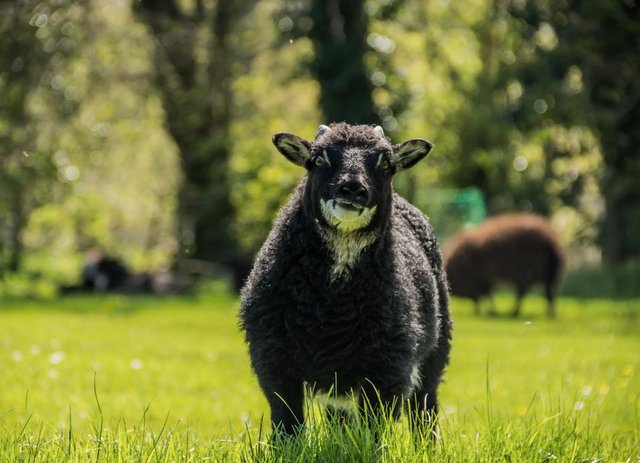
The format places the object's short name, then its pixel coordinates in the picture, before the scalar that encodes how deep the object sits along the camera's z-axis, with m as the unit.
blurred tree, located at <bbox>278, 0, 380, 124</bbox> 45.53
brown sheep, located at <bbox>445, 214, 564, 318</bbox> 38.22
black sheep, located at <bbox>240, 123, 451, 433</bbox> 10.35
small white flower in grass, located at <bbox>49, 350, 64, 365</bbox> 19.69
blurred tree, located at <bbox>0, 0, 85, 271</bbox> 20.02
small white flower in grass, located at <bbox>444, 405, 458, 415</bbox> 15.88
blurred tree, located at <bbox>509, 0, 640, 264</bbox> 36.41
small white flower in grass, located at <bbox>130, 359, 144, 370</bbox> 17.96
